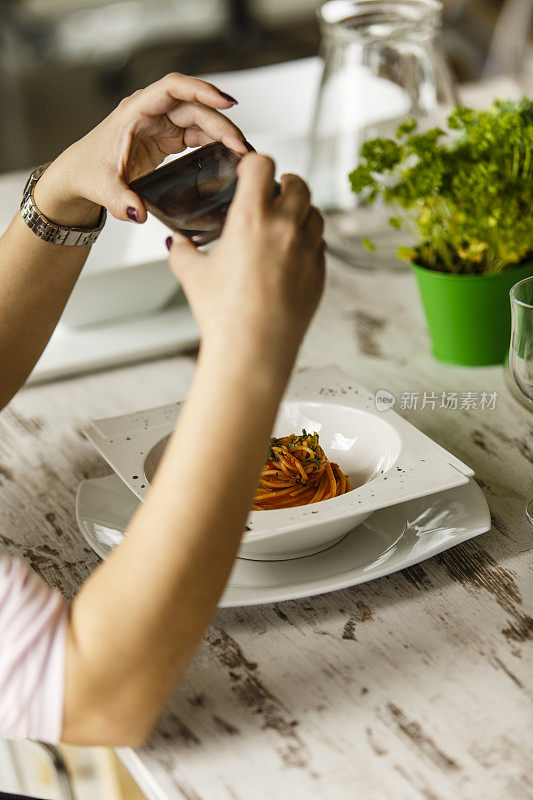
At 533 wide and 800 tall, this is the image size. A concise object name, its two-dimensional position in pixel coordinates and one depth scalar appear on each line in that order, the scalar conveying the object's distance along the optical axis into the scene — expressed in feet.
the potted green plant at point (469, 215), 5.83
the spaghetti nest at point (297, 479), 5.35
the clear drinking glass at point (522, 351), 5.41
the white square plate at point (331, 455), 5.14
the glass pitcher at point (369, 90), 6.67
